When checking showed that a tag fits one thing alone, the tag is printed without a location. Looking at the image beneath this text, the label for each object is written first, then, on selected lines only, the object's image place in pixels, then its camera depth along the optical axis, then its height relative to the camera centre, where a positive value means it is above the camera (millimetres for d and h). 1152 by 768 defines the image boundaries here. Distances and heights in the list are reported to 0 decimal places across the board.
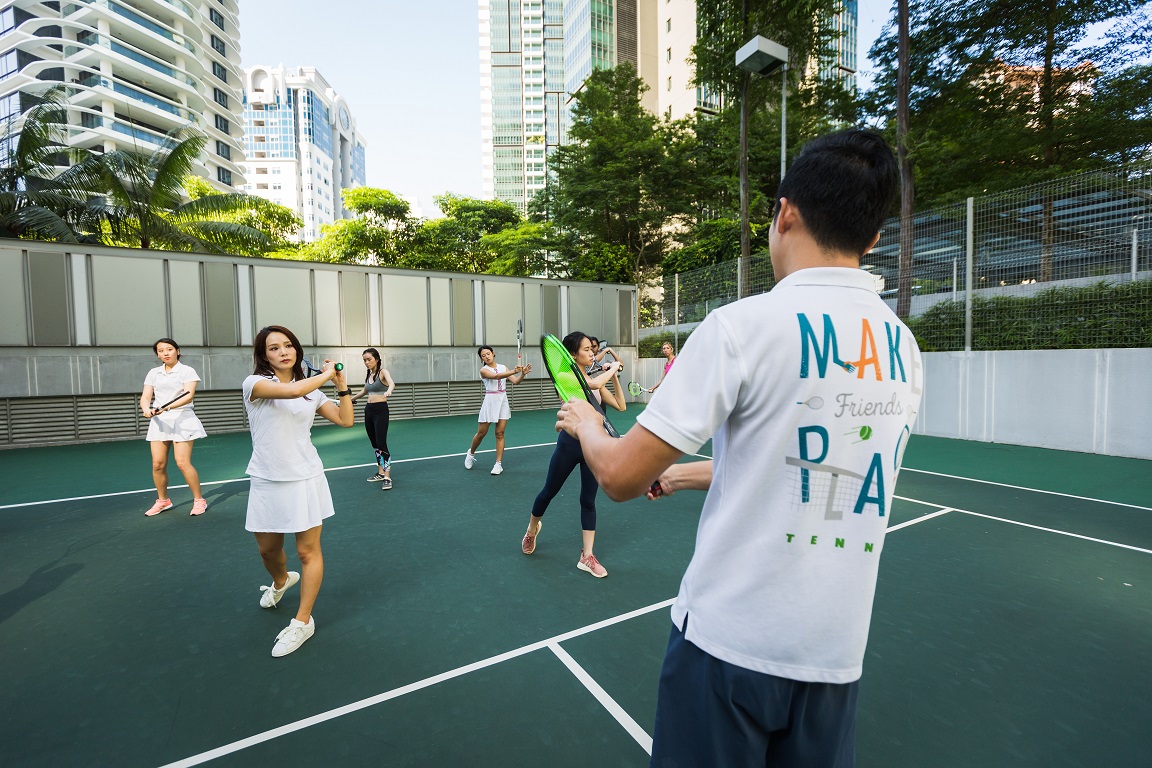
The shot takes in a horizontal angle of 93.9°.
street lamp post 11656 +6519
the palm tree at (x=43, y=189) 15799 +5610
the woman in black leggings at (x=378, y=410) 7703 -736
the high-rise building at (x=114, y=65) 47719 +27616
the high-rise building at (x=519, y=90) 100938 +53977
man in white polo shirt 1018 -239
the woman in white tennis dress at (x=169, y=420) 6219 -674
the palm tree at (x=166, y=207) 17281 +5317
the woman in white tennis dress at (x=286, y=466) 3432 -680
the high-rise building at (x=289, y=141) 124875 +53784
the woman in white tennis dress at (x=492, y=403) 8562 -735
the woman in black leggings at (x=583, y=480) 4559 -1078
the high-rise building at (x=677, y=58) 43062 +25397
